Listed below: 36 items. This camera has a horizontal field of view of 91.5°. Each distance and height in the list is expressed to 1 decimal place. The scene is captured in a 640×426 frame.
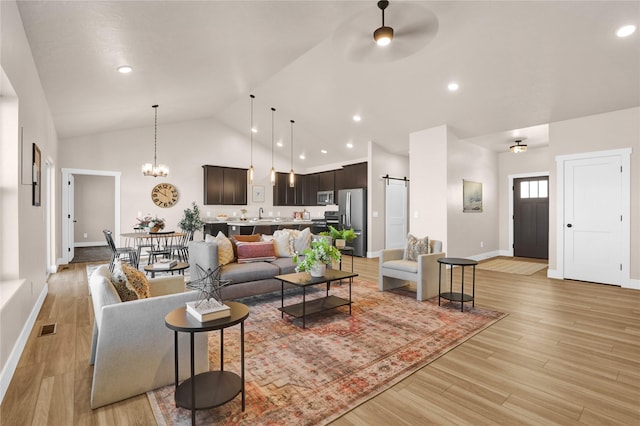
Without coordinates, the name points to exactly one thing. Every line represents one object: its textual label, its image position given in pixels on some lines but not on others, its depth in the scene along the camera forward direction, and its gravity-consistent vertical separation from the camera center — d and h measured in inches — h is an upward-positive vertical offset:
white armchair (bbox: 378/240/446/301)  163.9 -32.5
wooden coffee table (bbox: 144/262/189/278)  146.5 -26.7
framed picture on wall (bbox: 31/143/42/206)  129.5 +15.3
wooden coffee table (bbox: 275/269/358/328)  131.0 -41.5
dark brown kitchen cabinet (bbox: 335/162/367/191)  325.1 +38.8
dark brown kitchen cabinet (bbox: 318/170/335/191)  368.5 +37.7
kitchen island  309.0 -14.2
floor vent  120.8 -46.7
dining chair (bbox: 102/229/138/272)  206.0 -26.6
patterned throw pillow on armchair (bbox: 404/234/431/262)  180.7 -21.1
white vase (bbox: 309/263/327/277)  140.0 -26.2
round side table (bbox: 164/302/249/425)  67.7 -42.8
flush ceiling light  267.1 +55.4
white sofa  75.4 -34.4
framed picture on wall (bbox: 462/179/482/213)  265.6 +13.3
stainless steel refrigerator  313.7 -3.2
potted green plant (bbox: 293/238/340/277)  136.8 -20.2
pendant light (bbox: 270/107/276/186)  239.9 +91.9
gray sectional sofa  155.0 -30.9
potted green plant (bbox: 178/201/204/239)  304.7 -8.8
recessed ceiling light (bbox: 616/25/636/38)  132.3 +78.1
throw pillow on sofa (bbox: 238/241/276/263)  172.7 -22.5
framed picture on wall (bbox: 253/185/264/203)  373.2 +21.9
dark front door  303.6 -5.5
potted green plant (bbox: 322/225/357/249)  198.7 -15.6
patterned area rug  74.9 -47.3
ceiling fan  132.6 +86.6
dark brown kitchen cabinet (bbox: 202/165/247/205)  333.4 +29.6
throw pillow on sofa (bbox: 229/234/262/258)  176.6 -16.4
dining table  211.3 -15.5
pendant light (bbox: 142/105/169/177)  250.6 +35.2
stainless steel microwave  366.9 +17.0
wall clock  305.9 +17.4
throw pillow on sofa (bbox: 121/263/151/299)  91.7 -20.7
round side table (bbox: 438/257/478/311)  151.7 -42.4
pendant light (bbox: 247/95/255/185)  234.6 +28.8
